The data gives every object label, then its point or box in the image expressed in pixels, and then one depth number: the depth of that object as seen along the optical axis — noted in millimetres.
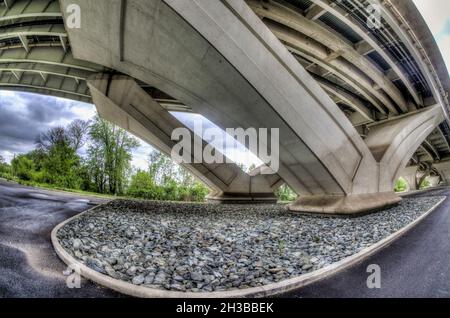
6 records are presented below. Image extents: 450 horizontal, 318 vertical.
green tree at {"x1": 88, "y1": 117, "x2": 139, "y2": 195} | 27250
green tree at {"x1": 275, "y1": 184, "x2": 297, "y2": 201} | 31992
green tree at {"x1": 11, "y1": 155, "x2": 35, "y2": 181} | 21781
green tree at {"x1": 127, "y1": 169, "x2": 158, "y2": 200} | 23953
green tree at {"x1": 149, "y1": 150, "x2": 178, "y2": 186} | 33678
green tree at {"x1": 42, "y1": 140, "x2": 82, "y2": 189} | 21531
